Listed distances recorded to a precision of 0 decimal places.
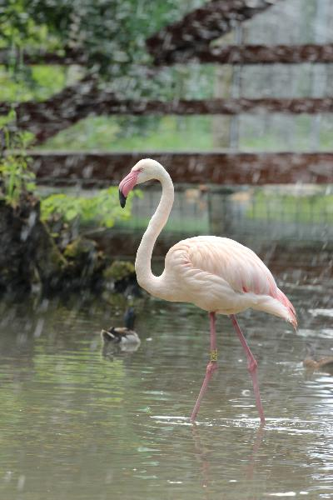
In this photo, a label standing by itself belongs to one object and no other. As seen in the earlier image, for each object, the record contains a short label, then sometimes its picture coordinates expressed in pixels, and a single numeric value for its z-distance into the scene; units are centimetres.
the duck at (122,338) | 1923
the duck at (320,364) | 1780
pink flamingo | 1503
